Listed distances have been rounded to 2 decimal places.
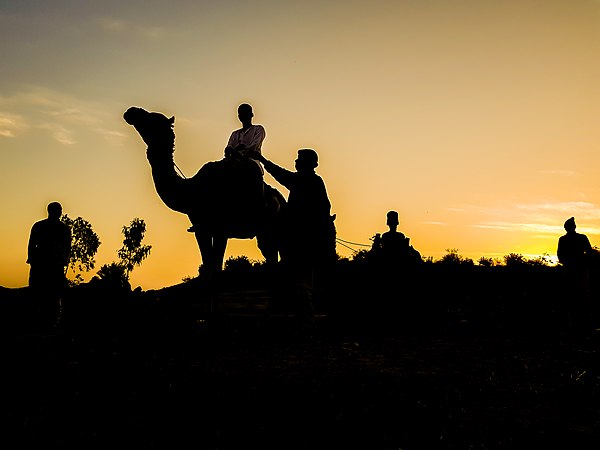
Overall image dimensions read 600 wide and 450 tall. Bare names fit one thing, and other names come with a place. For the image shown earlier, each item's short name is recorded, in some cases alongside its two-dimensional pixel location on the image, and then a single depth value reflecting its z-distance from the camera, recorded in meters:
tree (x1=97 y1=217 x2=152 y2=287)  50.41
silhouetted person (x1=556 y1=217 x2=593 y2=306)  15.30
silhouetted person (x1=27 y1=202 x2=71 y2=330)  12.16
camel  11.38
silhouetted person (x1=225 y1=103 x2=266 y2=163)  11.61
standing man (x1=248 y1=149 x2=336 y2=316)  11.02
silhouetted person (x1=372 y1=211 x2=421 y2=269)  12.96
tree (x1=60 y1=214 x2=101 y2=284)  46.47
